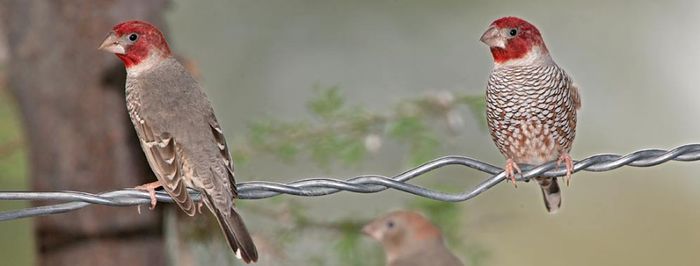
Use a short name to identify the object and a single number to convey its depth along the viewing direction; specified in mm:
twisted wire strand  8078
